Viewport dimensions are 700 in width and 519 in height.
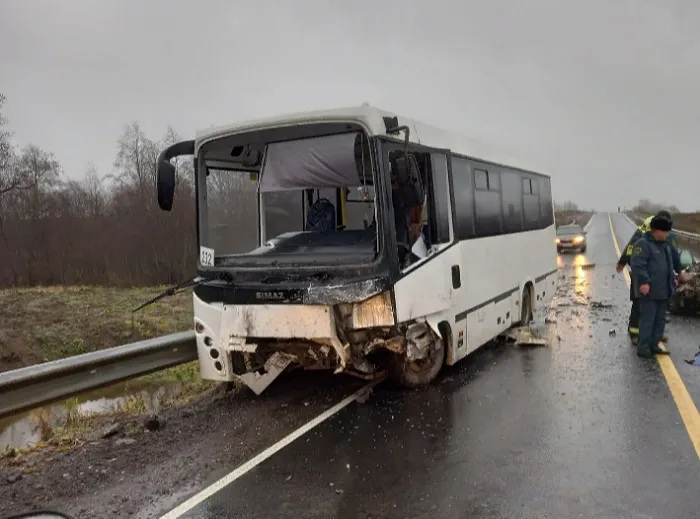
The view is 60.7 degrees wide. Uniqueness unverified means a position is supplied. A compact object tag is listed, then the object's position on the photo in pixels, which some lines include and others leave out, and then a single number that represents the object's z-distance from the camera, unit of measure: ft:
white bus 18.93
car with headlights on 103.19
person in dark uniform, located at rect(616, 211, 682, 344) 27.74
